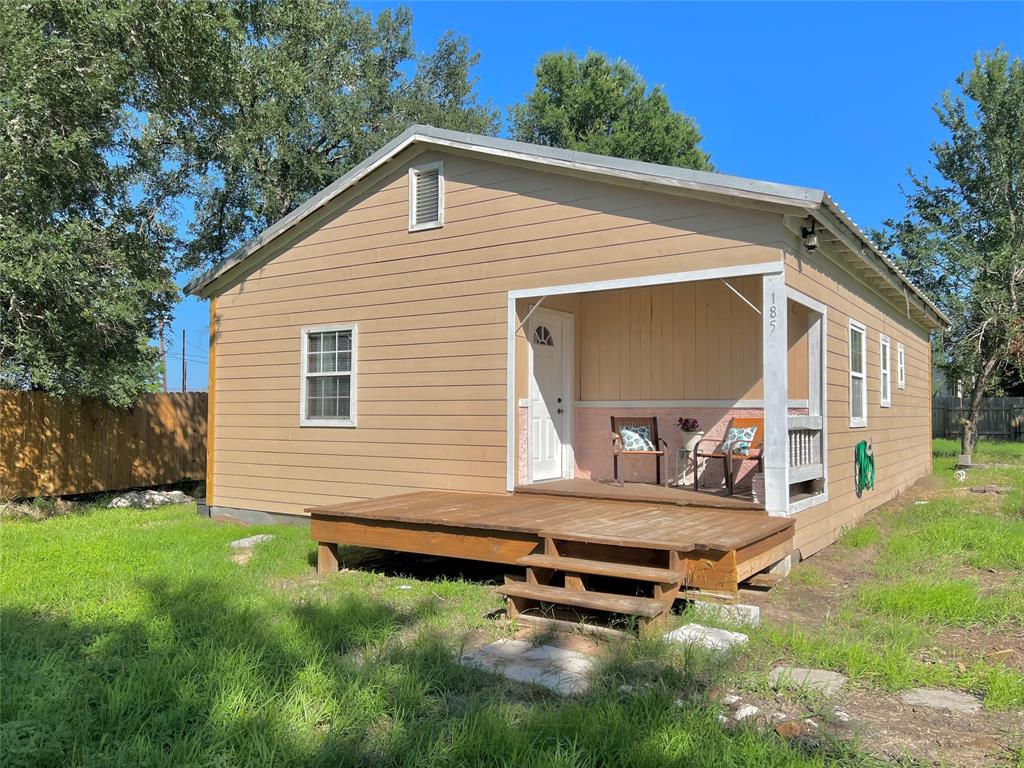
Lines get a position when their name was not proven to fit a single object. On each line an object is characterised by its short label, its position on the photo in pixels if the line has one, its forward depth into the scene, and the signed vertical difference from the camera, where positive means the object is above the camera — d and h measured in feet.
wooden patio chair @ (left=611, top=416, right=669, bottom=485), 26.04 -1.16
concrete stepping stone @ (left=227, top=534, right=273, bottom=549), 24.99 -4.76
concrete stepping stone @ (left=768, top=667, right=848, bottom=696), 11.82 -4.54
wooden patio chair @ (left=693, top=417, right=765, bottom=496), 22.81 -1.26
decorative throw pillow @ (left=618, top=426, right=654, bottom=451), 26.04 -1.23
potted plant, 25.80 -0.94
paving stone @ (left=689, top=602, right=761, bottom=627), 15.60 -4.43
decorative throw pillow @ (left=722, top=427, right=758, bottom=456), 22.85 -1.11
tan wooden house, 19.66 +1.57
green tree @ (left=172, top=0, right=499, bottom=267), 41.60 +20.33
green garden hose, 28.04 -2.32
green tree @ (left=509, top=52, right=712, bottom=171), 78.54 +31.99
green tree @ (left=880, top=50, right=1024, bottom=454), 57.31 +15.76
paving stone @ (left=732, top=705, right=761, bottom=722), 10.66 -4.51
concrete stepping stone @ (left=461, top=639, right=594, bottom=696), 12.13 -4.61
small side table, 26.45 -2.01
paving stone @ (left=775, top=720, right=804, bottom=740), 10.07 -4.48
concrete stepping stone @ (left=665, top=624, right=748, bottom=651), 13.55 -4.42
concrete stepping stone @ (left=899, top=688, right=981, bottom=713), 11.32 -4.63
